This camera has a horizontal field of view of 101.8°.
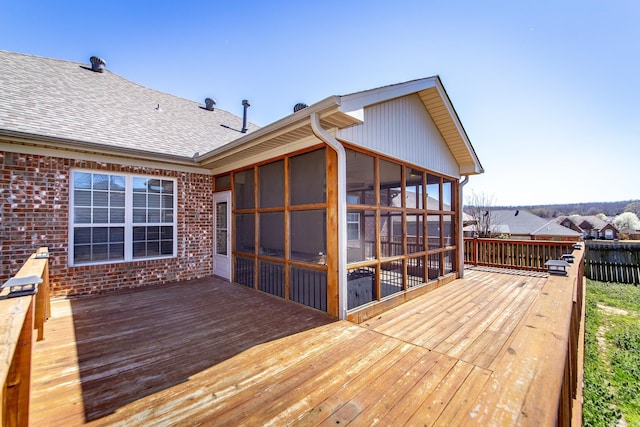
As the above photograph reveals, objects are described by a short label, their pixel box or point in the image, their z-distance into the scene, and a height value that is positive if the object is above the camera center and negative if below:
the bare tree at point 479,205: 19.64 +0.97
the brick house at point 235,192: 4.27 +0.58
